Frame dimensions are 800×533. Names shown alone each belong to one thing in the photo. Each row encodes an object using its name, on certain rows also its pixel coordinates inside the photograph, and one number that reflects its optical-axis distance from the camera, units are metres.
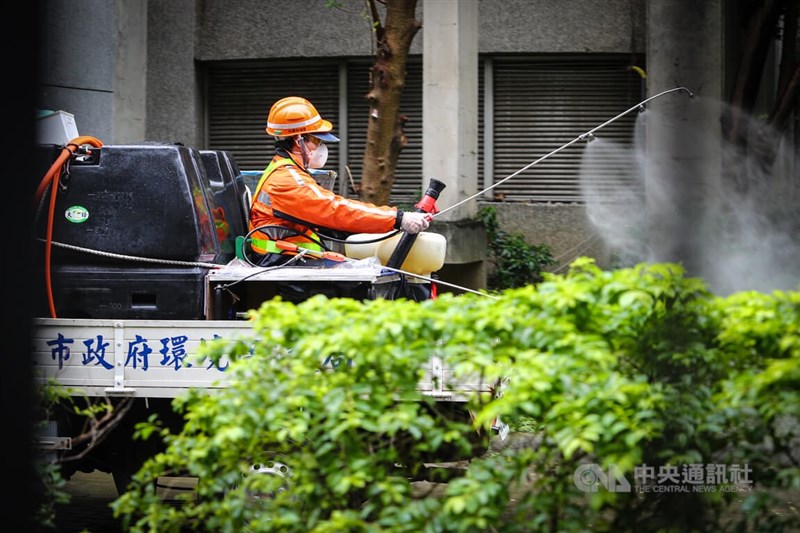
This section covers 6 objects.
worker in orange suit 12.22
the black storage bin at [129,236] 11.68
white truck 11.54
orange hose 11.48
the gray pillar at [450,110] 22.72
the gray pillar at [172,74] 27.45
